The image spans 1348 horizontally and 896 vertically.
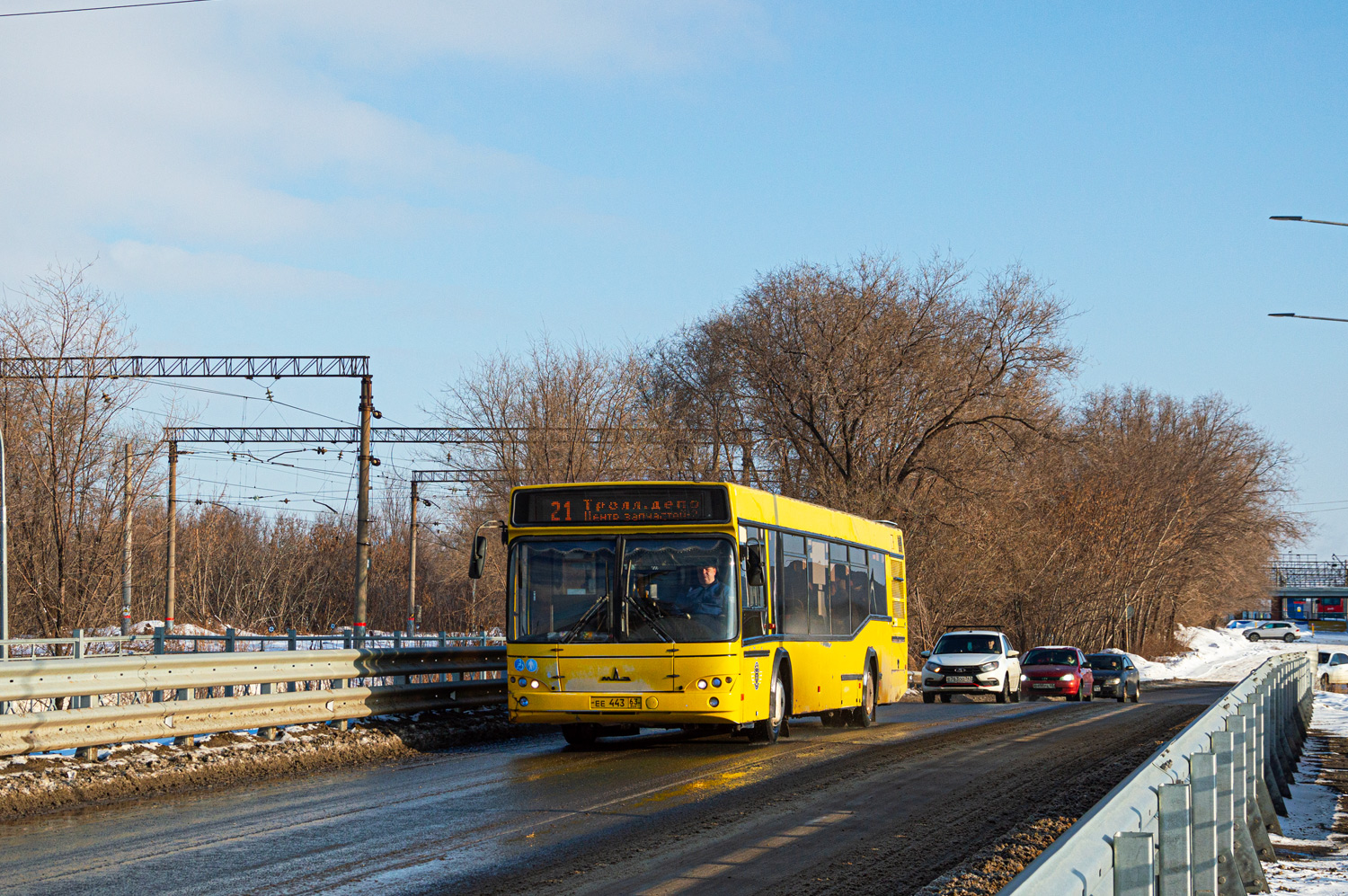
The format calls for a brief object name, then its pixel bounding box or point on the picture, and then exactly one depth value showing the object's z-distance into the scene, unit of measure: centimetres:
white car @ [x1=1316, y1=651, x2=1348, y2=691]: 4616
